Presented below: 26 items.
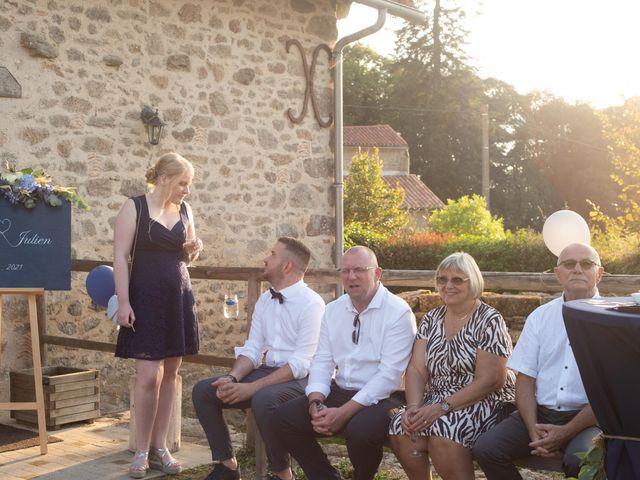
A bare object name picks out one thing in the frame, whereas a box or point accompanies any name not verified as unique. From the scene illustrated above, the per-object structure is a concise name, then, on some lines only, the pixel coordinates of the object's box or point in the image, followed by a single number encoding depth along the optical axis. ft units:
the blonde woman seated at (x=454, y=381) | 11.16
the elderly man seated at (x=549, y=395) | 10.52
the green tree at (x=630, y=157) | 49.37
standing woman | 14.42
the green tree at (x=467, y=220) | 90.27
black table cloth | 7.66
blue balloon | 17.04
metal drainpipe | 27.66
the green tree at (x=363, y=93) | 131.95
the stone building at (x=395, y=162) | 114.62
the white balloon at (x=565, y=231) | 16.58
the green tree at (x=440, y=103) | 122.11
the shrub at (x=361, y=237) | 70.92
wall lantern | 23.68
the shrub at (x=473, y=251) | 60.80
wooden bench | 10.63
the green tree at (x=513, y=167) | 130.41
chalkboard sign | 15.67
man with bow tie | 13.29
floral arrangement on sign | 15.64
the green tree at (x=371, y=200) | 95.71
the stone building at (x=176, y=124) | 21.58
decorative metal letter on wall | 27.14
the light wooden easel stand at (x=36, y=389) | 16.05
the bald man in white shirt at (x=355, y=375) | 11.94
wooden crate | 18.28
